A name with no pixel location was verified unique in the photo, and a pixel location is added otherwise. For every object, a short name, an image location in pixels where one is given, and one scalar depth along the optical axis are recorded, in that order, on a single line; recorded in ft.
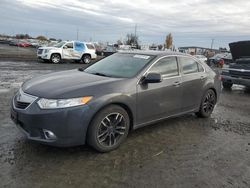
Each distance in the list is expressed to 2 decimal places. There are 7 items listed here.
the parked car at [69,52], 47.31
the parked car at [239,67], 23.13
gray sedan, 8.38
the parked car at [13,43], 123.73
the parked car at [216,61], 54.83
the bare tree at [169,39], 203.21
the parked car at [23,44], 123.86
